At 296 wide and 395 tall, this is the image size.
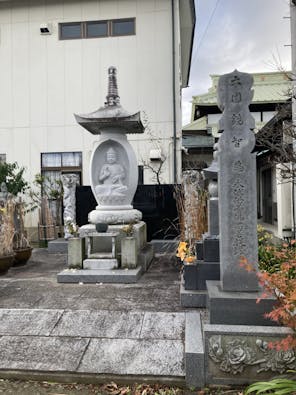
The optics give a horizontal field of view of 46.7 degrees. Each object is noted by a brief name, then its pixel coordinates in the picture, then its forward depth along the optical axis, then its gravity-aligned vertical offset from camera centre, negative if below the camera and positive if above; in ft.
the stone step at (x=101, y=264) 19.25 -3.52
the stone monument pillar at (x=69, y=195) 31.22 +0.66
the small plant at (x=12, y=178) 36.68 +2.74
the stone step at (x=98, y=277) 18.10 -4.02
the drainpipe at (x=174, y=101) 38.19 +11.05
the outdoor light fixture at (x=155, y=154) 37.70 +5.08
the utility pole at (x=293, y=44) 26.24 +12.07
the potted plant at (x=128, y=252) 19.32 -2.89
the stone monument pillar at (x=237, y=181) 11.68 +0.60
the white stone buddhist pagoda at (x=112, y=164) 21.74 +2.50
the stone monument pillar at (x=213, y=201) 16.40 -0.10
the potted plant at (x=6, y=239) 19.76 -2.10
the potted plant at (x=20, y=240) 22.89 -2.57
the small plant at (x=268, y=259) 16.95 -3.26
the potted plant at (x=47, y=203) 34.96 -0.03
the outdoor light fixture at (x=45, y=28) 39.95 +20.37
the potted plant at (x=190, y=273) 14.72 -3.17
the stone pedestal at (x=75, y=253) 19.40 -2.89
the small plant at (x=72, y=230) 19.90 -1.62
